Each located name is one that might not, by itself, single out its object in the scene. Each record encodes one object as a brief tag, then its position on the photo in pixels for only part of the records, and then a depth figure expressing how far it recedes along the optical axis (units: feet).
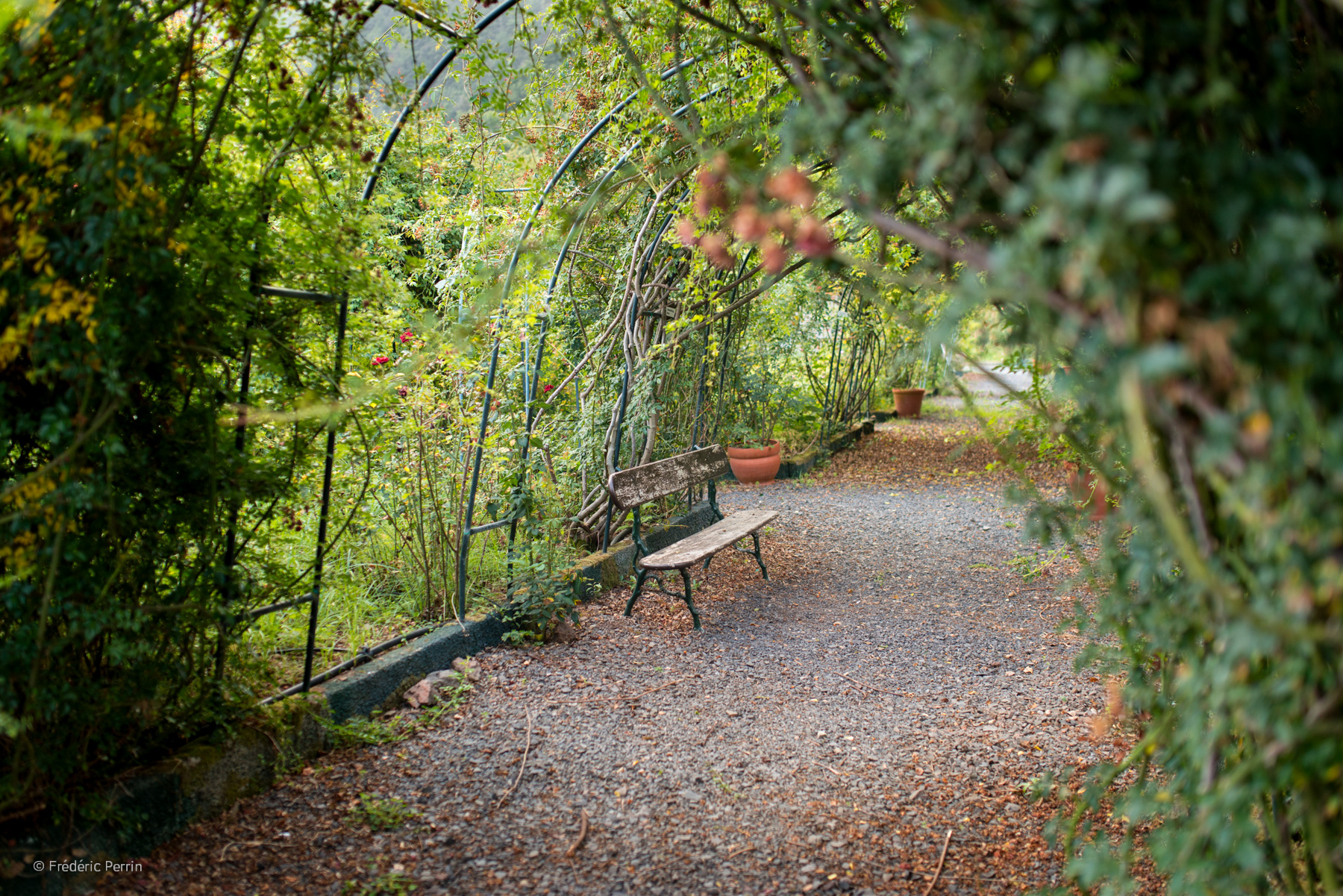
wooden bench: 14.67
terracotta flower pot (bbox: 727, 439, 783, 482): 27.32
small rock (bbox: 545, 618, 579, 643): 13.67
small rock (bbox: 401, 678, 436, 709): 11.20
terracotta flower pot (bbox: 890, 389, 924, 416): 41.68
